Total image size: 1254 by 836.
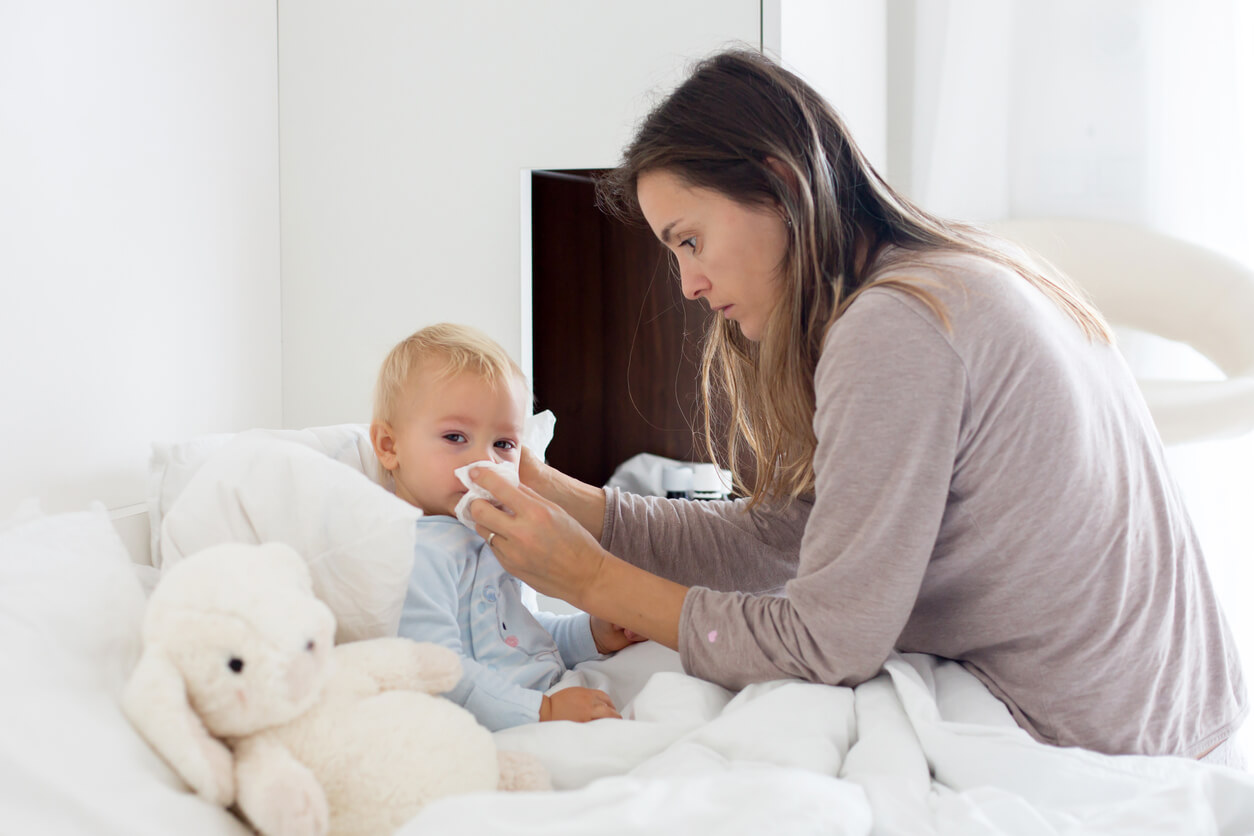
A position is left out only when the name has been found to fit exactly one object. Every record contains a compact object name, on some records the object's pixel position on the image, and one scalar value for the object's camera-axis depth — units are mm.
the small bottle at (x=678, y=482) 2145
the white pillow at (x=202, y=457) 1138
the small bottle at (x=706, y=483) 2143
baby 1056
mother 883
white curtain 2484
